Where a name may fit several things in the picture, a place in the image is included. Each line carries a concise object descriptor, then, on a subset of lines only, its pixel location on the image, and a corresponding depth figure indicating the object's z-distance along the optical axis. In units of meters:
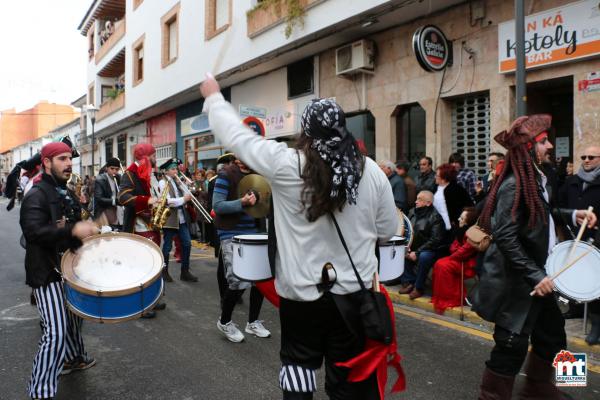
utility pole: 6.22
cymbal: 4.00
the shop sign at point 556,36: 7.55
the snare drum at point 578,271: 3.43
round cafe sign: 9.22
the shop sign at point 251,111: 10.93
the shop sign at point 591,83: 7.62
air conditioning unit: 11.29
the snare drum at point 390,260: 2.93
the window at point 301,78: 13.45
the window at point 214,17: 16.08
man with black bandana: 2.28
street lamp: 23.83
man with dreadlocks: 3.07
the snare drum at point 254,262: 2.76
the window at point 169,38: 19.70
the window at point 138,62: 23.66
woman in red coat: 6.20
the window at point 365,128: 12.10
